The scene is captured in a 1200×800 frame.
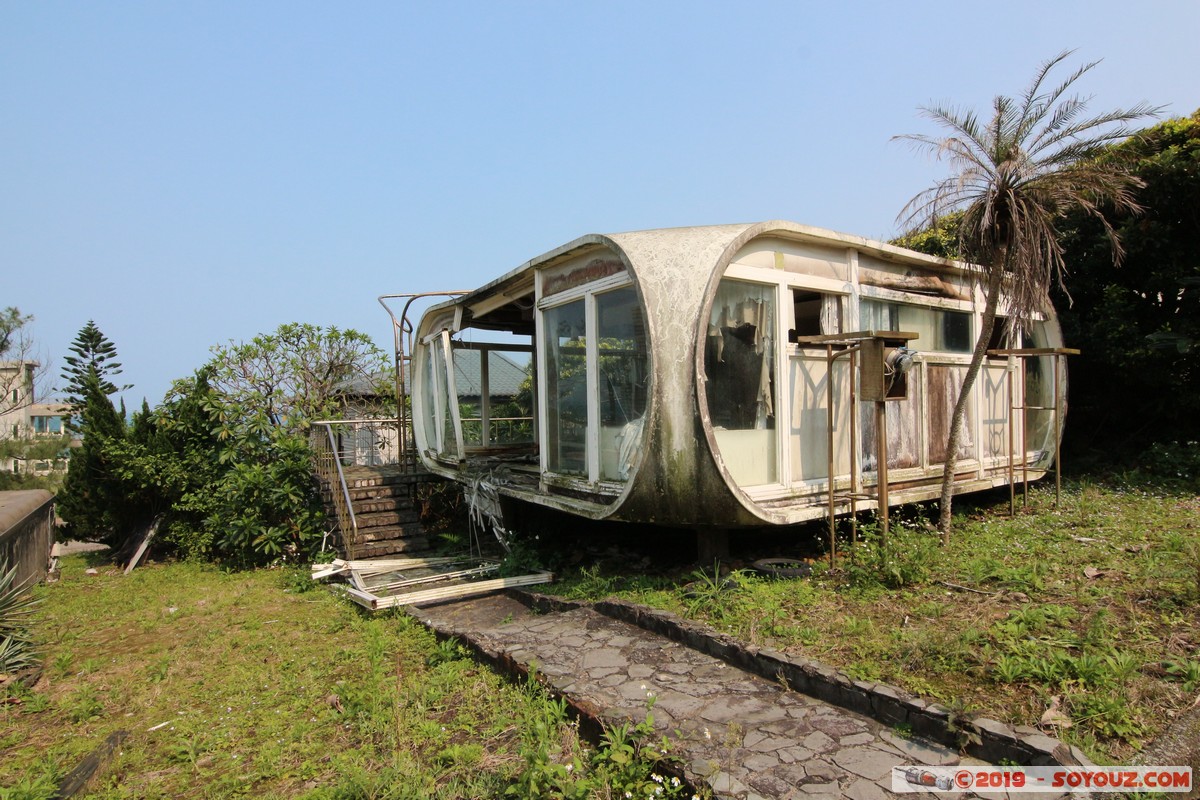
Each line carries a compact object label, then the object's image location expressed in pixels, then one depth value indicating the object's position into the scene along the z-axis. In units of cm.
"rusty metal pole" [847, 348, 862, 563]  585
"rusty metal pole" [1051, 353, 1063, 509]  834
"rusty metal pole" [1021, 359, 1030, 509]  801
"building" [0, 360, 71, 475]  2130
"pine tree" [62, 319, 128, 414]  1842
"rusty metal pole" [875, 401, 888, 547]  579
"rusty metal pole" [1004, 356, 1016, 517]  772
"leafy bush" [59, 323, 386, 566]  1070
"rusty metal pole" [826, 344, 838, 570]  586
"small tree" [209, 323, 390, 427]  1406
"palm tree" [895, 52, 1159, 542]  615
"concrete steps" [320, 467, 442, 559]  959
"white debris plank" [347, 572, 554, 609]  709
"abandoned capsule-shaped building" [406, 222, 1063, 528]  555
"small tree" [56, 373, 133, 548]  1208
